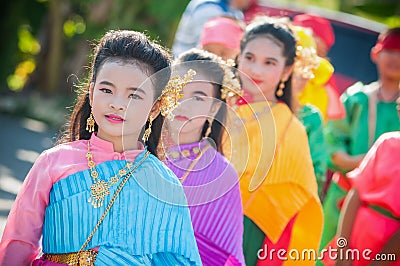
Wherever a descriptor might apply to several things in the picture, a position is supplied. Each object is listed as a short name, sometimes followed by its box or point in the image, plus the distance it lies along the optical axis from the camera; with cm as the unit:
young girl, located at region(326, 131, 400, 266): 635
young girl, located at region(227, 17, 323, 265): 712
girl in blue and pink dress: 482
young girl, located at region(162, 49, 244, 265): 610
